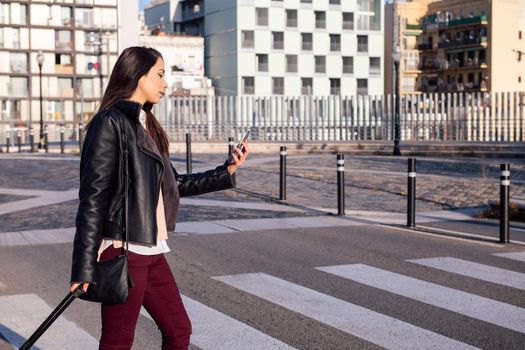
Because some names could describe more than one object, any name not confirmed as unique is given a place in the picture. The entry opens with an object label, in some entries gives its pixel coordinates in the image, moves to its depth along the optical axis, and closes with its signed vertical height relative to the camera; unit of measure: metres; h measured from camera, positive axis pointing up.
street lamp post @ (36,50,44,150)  42.09 +3.10
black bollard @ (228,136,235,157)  19.14 -0.39
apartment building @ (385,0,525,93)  92.12 +8.52
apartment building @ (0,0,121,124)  82.50 +6.87
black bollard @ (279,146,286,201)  15.75 -0.99
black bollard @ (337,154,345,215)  13.74 -0.99
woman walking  3.97 -0.36
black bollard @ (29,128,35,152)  39.56 -0.62
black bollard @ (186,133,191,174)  20.84 -0.65
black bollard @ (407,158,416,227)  12.27 -0.95
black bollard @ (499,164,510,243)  10.74 -0.96
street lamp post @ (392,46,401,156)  31.06 +0.61
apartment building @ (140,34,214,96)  81.62 +6.45
